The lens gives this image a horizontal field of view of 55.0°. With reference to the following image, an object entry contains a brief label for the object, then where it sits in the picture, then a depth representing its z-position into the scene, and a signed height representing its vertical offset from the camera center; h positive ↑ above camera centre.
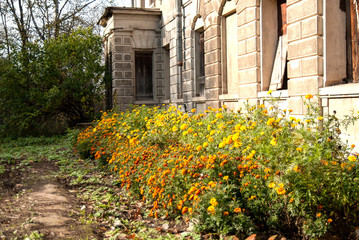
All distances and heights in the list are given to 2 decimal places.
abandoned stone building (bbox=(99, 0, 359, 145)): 5.61 +1.30
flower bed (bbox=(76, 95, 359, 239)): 3.47 -0.85
